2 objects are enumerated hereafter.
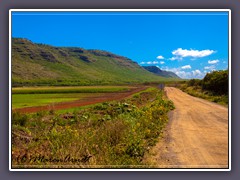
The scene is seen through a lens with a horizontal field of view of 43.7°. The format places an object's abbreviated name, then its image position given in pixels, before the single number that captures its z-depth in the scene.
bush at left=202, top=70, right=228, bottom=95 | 27.91
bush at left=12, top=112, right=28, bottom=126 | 10.97
